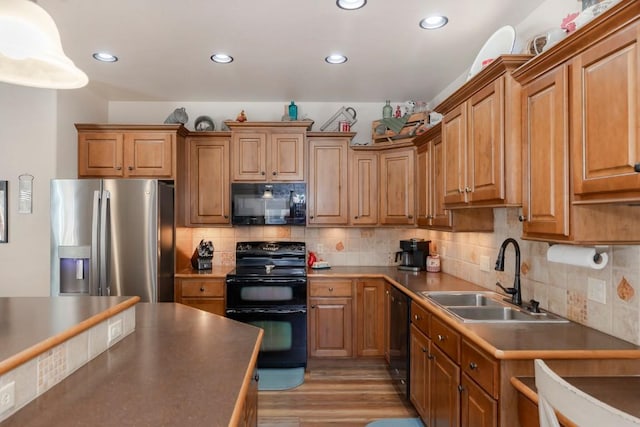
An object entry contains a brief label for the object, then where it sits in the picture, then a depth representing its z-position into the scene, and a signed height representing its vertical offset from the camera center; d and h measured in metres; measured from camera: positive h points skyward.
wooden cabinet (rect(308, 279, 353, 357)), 3.63 -0.92
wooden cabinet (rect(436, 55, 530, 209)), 1.86 +0.47
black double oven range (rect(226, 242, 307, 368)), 3.50 -0.81
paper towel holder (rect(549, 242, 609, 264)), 1.63 -0.13
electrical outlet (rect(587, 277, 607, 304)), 1.73 -0.31
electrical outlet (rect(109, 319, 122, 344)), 1.57 -0.46
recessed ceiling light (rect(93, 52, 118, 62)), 2.95 +1.30
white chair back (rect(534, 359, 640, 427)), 0.87 -0.46
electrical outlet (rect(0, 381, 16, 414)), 1.00 -0.47
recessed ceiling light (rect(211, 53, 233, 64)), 2.96 +1.30
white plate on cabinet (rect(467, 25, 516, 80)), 2.19 +1.07
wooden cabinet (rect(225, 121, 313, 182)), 3.82 +0.71
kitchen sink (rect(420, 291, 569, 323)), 2.02 -0.52
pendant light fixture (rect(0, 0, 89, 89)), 1.35 +0.65
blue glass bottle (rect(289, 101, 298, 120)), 3.92 +1.14
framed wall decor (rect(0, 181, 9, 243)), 3.18 +0.07
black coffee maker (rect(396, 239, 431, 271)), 3.77 -0.32
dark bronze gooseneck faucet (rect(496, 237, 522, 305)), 2.21 -0.32
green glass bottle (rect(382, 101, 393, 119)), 3.94 +1.15
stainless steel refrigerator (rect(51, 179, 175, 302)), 3.21 -0.13
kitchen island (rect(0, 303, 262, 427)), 1.02 -0.52
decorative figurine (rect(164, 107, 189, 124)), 3.79 +1.05
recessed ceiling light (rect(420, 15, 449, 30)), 2.38 +1.29
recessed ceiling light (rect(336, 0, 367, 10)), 2.19 +1.27
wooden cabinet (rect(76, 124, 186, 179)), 3.59 +0.67
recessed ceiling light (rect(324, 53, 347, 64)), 2.95 +1.29
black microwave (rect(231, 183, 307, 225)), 3.79 +0.17
